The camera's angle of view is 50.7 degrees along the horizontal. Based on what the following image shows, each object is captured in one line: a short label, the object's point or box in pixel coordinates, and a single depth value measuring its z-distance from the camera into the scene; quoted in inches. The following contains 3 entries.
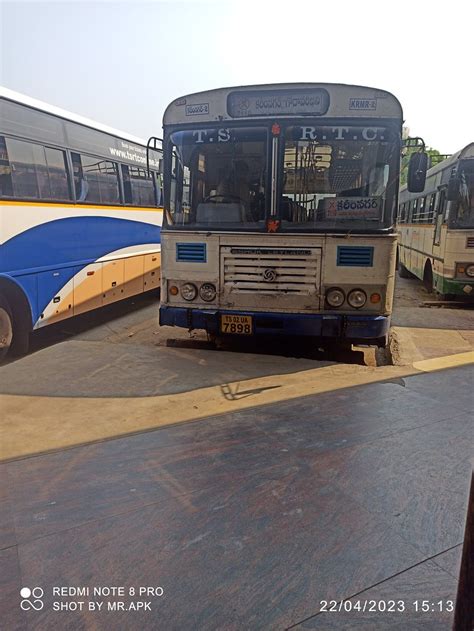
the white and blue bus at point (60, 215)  256.7
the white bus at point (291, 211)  225.0
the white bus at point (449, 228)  402.6
